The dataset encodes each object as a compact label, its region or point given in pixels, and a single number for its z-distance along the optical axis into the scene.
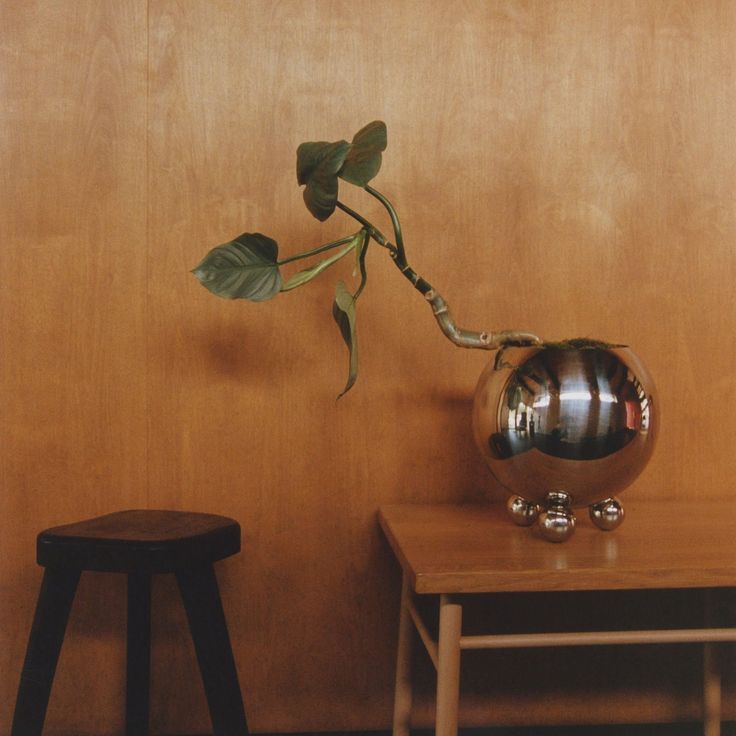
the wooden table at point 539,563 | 1.16
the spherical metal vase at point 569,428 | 1.31
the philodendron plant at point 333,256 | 1.37
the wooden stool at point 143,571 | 1.29
